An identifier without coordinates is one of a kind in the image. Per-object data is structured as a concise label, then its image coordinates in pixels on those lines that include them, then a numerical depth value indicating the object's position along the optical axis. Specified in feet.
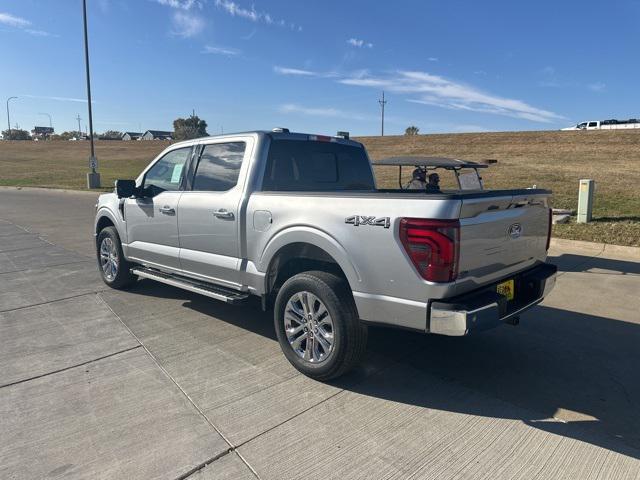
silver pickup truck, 10.02
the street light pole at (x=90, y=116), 76.75
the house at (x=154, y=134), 422.41
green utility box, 32.91
